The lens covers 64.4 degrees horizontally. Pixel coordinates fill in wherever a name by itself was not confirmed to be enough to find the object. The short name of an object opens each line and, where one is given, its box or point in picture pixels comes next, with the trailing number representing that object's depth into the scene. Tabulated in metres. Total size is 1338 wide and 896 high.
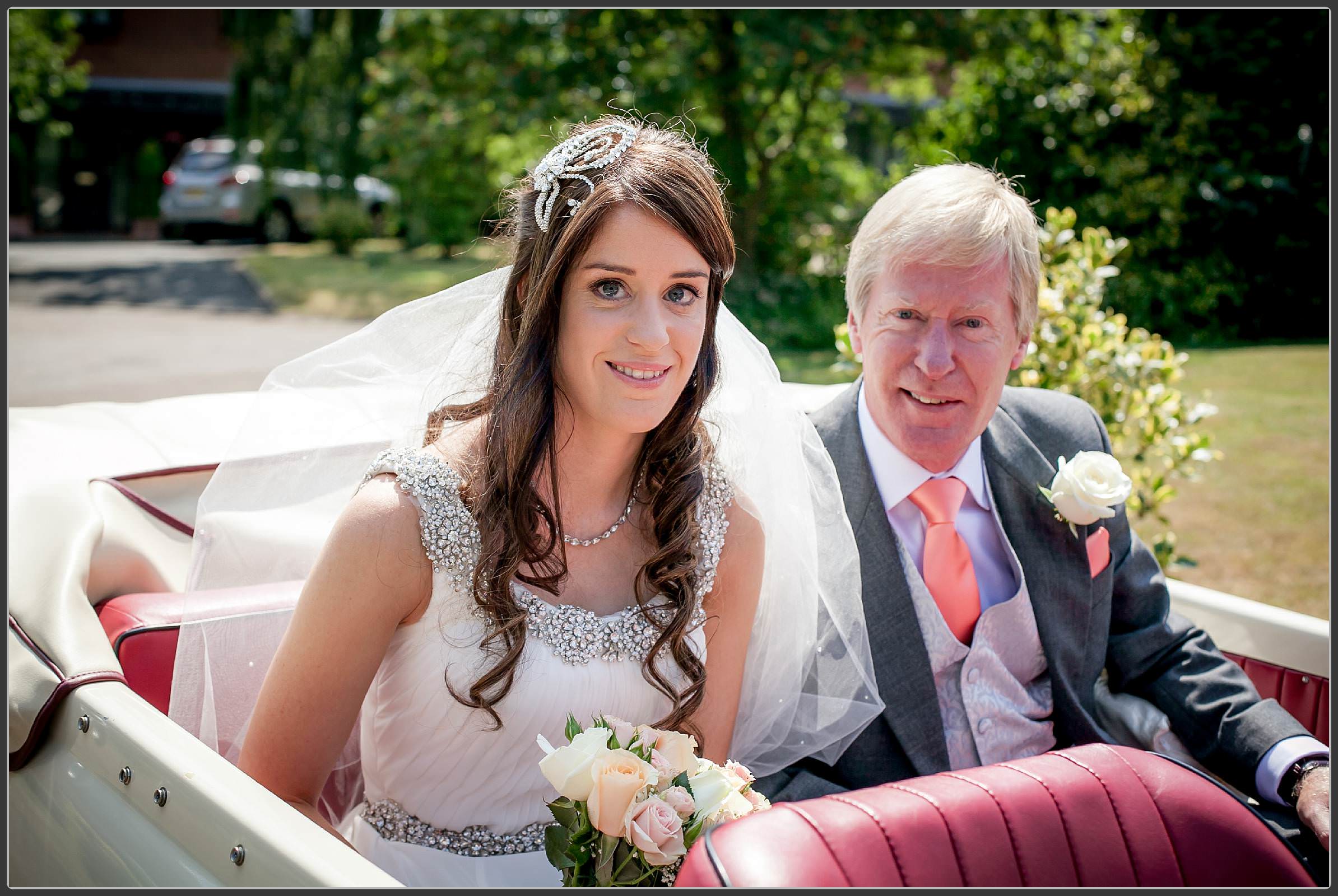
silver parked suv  15.78
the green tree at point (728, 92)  8.98
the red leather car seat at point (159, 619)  1.92
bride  1.76
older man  2.09
